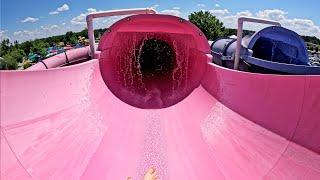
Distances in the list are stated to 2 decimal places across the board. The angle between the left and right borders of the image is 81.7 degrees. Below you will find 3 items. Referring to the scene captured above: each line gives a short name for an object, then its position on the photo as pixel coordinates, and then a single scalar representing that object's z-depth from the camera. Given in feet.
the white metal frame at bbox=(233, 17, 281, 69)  14.07
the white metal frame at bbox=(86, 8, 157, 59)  12.95
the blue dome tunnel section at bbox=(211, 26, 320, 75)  16.15
